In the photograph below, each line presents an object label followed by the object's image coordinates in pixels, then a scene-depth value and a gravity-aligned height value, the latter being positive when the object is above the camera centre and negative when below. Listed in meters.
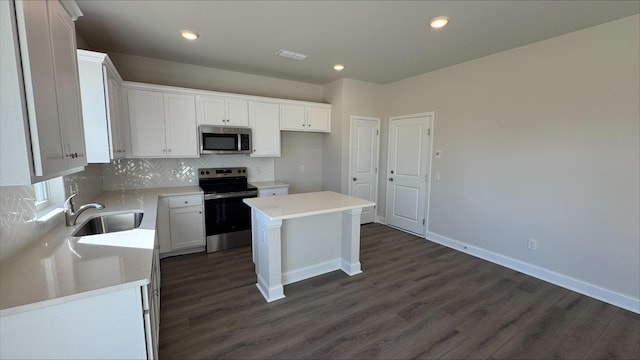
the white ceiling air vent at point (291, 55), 3.38 +1.26
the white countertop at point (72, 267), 1.15 -0.61
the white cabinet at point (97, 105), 2.27 +0.41
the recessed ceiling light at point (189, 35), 2.81 +1.26
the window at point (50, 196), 2.04 -0.36
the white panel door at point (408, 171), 4.38 -0.34
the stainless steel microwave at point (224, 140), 3.77 +0.17
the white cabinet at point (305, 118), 4.44 +0.58
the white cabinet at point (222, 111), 3.75 +0.58
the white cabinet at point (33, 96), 0.98 +0.23
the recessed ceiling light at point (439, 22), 2.48 +1.24
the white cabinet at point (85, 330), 1.11 -0.80
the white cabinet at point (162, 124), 3.35 +0.36
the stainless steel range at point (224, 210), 3.67 -0.84
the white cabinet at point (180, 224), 3.42 -0.96
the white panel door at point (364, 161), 4.83 -0.18
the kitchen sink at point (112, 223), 2.33 -0.66
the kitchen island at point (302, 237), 2.61 -0.95
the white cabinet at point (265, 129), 4.16 +0.36
